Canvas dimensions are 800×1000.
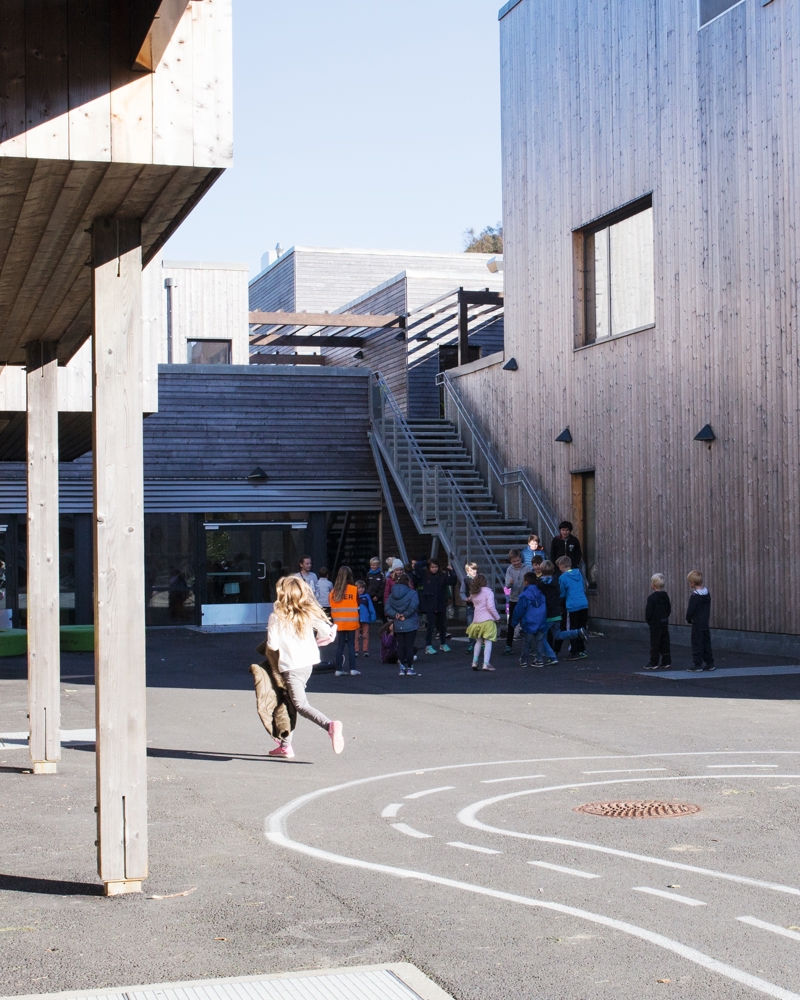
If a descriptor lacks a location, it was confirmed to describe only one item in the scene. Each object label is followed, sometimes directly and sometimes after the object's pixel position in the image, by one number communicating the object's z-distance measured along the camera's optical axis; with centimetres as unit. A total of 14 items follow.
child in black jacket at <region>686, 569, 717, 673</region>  1734
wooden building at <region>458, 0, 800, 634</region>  1958
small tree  7769
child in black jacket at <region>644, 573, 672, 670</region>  1769
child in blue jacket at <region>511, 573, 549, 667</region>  1847
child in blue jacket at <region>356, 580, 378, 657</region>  2089
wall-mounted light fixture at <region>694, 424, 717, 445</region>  2073
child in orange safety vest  1783
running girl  1109
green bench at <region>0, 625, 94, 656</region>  2294
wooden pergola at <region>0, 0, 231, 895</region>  613
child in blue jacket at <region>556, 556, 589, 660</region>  1942
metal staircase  2602
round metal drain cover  828
